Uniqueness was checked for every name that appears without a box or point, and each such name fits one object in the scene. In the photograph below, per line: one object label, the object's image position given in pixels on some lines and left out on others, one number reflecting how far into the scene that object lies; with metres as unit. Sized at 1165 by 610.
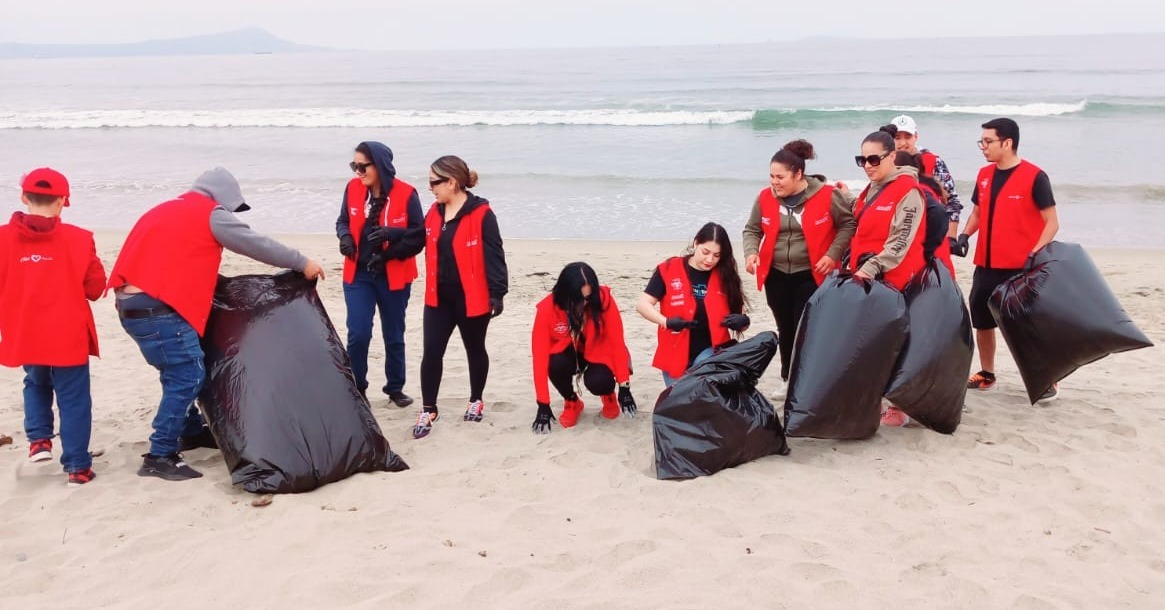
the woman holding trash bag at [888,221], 4.21
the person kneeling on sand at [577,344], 4.61
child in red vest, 3.67
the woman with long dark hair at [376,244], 4.69
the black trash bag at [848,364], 4.04
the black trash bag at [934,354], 4.10
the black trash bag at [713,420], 3.96
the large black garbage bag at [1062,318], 4.51
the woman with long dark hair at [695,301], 4.46
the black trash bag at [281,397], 3.79
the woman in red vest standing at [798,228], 4.55
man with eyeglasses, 4.70
